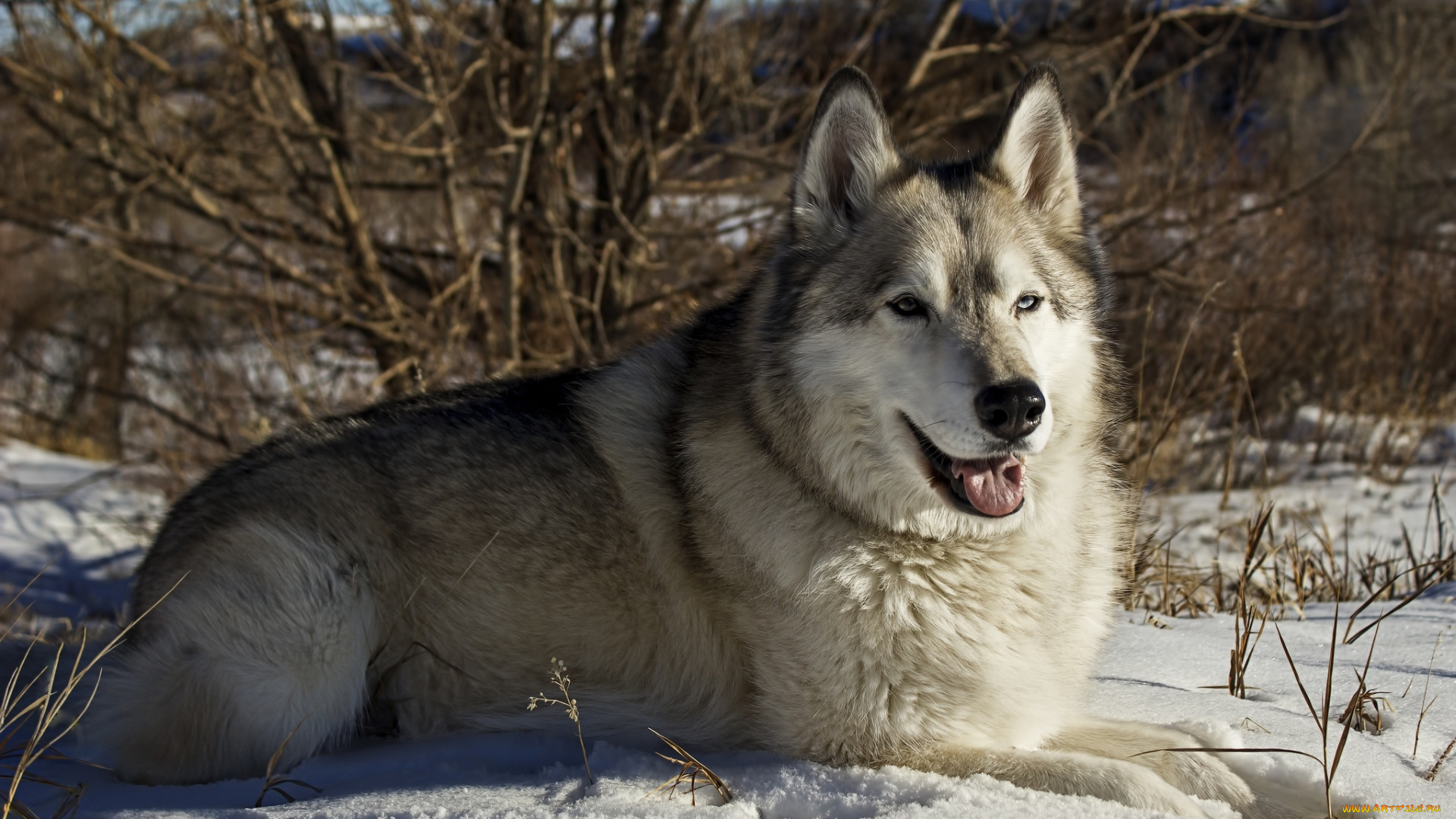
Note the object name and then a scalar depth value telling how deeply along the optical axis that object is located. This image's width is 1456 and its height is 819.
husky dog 2.32
